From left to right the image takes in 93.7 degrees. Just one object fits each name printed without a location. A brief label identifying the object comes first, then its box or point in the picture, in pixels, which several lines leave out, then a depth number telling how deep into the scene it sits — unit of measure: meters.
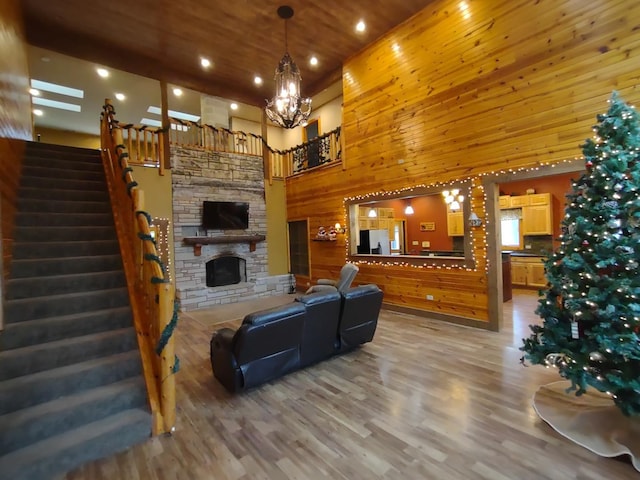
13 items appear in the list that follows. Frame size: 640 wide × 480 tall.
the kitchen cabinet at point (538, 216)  7.27
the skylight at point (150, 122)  10.15
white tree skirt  2.05
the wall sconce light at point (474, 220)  4.82
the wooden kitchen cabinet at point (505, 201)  7.91
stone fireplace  7.16
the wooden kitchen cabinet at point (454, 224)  8.21
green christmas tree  2.15
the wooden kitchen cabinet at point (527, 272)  7.22
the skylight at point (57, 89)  7.60
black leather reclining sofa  2.84
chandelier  4.12
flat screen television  7.46
